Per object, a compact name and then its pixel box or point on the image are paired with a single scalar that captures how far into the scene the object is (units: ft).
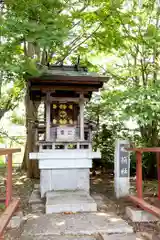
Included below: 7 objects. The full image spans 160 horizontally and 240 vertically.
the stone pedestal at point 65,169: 22.35
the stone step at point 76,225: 13.93
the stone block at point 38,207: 18.35
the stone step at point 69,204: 17.51
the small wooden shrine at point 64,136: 22.20
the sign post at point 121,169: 22.31
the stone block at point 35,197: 20.70
